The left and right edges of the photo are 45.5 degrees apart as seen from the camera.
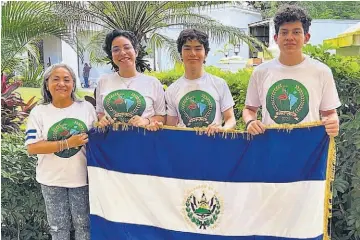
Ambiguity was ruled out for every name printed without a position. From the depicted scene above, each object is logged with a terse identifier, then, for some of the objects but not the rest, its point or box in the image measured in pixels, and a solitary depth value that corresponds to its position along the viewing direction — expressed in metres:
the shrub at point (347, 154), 3.23
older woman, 2.81
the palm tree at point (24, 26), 6.09
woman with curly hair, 2.91
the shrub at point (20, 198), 3.47
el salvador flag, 2.69
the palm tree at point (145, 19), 6.93
